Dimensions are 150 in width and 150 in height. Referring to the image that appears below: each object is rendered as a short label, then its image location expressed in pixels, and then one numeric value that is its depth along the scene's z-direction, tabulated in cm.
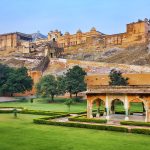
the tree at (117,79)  5453
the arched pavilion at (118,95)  2997
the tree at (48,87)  5469
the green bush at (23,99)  5742
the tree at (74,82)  5456
